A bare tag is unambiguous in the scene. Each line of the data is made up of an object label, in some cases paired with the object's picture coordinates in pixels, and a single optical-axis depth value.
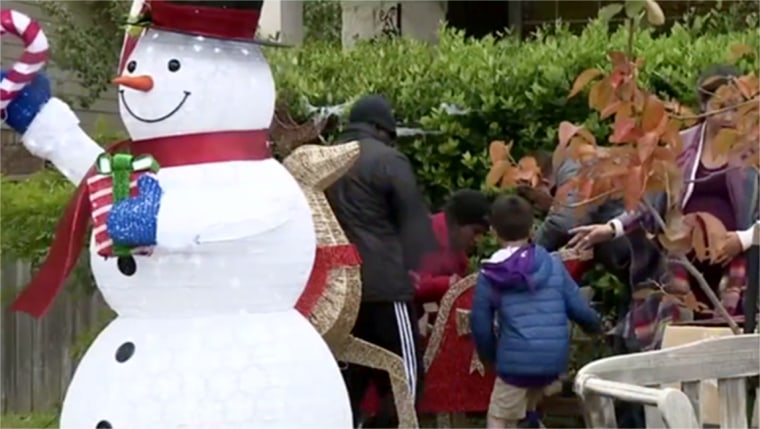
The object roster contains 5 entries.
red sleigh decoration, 6.50
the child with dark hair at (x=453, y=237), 6.57
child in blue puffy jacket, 5.82
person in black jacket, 5.96
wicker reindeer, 4.86
